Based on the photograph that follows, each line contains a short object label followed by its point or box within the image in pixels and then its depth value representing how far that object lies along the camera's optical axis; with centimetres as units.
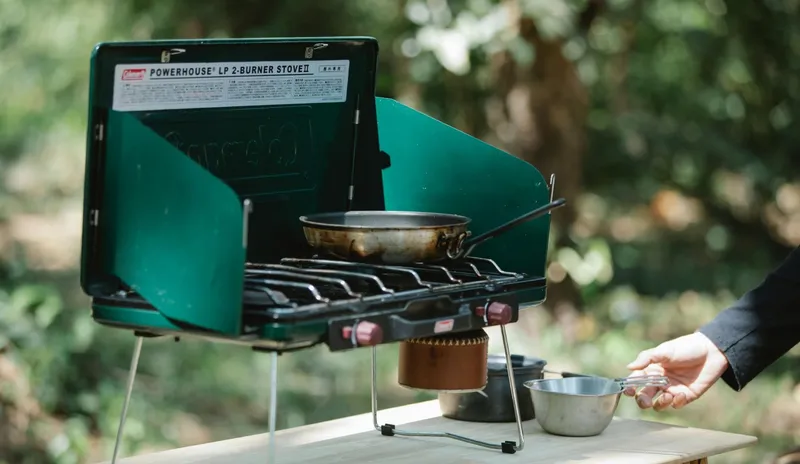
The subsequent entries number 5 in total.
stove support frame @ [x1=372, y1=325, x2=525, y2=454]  281
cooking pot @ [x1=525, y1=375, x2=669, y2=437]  295
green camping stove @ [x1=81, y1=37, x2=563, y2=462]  226
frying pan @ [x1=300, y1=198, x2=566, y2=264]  262
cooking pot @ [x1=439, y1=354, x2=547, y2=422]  314
